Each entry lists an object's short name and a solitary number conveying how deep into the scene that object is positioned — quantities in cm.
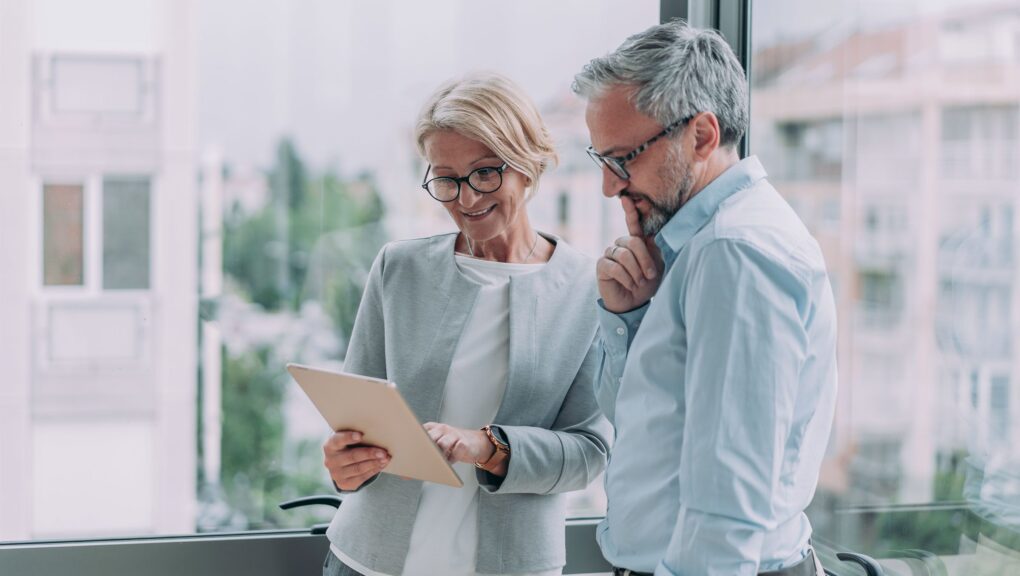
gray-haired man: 104
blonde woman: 148
